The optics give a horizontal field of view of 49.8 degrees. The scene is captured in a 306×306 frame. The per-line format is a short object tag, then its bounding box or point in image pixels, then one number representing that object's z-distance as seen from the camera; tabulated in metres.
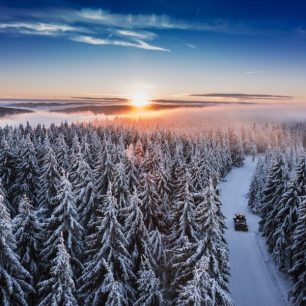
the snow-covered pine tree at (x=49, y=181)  36.78
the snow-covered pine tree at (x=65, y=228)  24.38
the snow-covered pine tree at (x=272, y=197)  41.00
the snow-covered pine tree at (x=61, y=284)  18.83
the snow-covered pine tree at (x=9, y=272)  19.09
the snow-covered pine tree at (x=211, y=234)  20.50
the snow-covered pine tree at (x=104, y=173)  36.44
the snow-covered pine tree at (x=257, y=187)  65.06
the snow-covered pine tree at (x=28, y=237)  23.40
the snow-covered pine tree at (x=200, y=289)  16.67
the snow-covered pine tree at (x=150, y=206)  31.36
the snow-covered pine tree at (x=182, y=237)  22.42
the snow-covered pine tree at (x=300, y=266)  27.25
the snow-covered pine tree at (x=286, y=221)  35.75
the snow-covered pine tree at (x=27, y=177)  42.56
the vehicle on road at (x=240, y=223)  54.06
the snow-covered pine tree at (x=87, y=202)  32.19
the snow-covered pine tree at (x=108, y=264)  22.84
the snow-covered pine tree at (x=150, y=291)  21.31
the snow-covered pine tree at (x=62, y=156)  52.41
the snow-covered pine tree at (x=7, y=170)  43.31
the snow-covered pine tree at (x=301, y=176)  35.53
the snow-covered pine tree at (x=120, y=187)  33.16
